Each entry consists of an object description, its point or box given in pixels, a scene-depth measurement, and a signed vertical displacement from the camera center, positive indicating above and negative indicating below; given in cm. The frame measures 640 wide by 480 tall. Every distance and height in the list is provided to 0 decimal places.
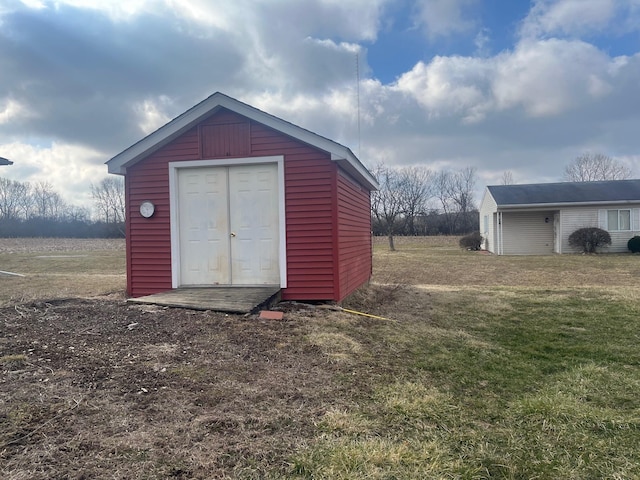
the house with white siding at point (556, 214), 2023 +96
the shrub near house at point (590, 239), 1958 -37
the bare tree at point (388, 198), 2982 +313
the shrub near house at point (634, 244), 1931 -65
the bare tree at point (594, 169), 4353 +695
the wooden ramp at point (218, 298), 542 -89
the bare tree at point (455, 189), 5034 +571
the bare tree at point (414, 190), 4075 +470
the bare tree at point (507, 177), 5256 +737
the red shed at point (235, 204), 646 +56
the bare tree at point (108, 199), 5275 +533
